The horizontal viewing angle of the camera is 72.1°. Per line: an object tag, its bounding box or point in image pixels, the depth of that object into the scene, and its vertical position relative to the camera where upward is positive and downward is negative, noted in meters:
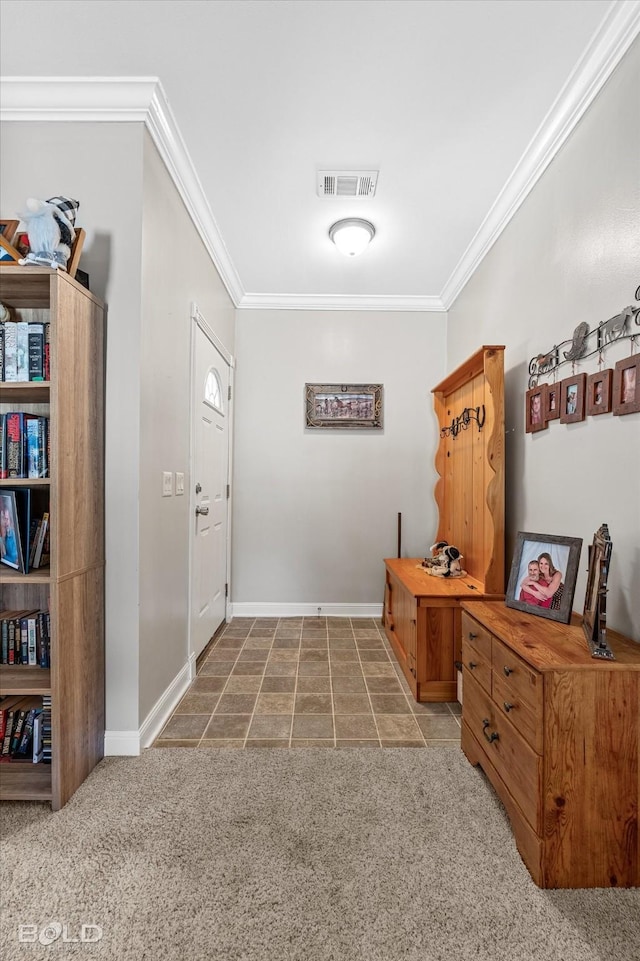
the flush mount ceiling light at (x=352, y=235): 2.63 +1.47
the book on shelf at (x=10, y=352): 1.57 +0.44
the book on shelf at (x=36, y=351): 1.57 +0.44
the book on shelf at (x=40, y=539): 1.66 -0.25
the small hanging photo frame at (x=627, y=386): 1.44 +0.31
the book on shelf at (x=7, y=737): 1.65 -0.99
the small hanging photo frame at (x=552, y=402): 1.94 +0.34
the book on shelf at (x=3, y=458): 1.59 +0.06
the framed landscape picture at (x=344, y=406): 3.74 +0.59
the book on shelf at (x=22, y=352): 1.57 +0.44
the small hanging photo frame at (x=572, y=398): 1.75 +0.33
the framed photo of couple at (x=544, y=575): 1.60 -0.38
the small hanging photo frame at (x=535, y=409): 2.07 +0.33
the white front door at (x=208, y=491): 2.64 -0.11
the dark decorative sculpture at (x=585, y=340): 1.49 +0.53
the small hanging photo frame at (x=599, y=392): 1.59 +0.32
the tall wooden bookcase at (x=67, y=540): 1.51 -0.25
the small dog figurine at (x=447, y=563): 2.69 -0.54
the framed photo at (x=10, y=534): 1.61 -0.22
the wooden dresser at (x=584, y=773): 1.23 -0.84
